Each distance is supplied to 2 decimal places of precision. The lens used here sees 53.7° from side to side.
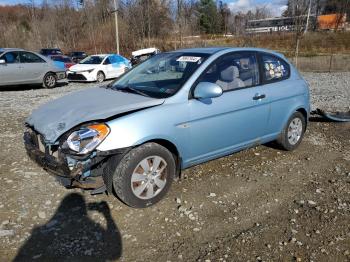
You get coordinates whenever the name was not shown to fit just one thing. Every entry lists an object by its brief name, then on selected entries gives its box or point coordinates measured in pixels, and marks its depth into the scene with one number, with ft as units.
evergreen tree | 186.19
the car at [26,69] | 40.65
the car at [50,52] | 82.62
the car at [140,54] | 74.50
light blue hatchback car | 11.38
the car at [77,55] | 89.35
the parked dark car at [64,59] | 67.19
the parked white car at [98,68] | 52.01
